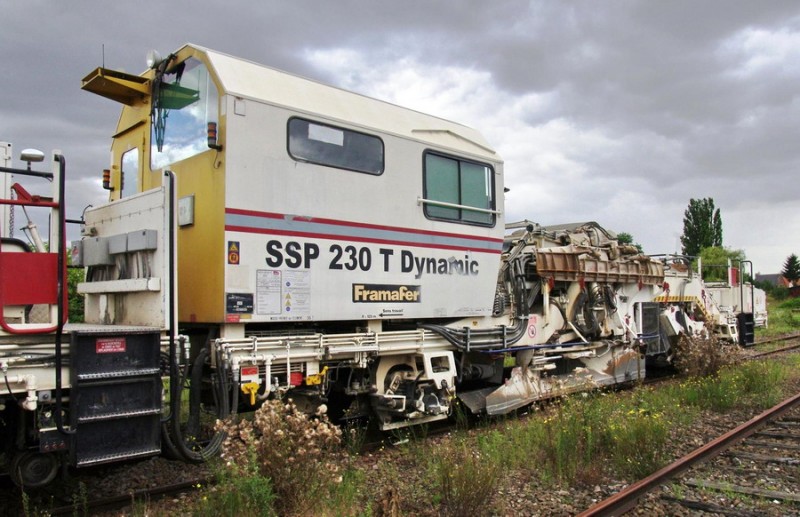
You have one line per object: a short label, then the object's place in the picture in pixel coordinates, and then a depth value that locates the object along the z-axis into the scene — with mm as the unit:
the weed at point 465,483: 4852
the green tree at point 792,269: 81125
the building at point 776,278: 89200
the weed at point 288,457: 4637
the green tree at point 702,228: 79562
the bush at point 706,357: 11000
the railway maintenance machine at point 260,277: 4551
